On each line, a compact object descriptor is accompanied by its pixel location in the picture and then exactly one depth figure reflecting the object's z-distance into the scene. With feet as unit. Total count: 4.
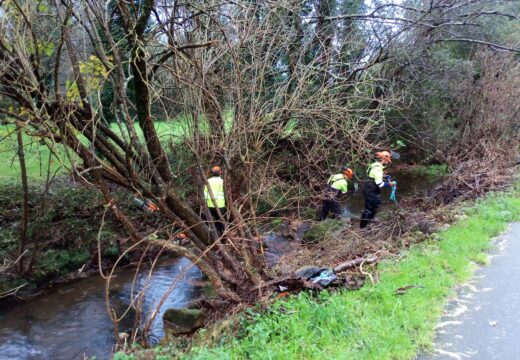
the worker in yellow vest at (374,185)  30.68
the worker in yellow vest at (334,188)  31.30
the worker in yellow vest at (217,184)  28.22
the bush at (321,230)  30.81
